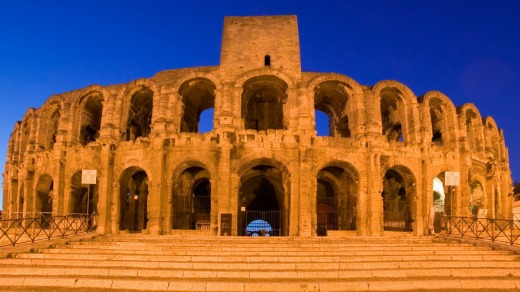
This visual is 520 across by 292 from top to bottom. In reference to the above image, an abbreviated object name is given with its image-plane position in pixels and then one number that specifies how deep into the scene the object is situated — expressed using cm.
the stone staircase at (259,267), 940
